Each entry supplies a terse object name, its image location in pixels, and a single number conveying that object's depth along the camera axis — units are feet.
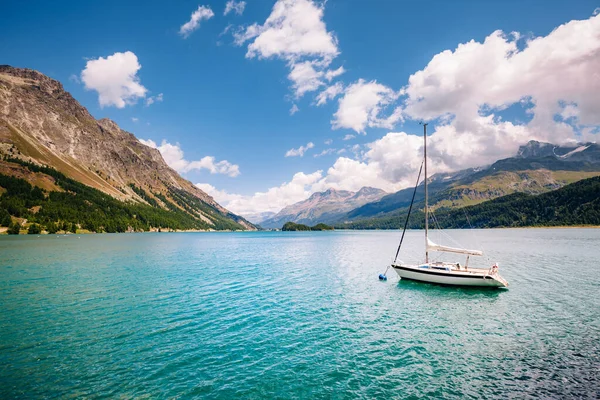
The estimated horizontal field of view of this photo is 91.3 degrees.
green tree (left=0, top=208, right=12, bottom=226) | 558.56
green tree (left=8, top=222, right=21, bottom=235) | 552.82
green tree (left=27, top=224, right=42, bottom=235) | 577.06
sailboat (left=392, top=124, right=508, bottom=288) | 141.08
